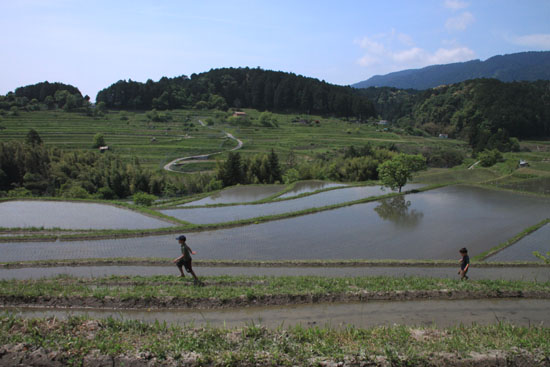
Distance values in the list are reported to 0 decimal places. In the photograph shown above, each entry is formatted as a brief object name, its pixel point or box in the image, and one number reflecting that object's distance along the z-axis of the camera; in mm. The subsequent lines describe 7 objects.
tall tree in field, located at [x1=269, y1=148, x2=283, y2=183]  37875
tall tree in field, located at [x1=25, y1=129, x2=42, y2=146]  39353
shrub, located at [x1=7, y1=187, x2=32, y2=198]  26934
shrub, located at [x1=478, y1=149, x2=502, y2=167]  46731
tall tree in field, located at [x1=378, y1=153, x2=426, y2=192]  27391
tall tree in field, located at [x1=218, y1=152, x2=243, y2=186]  36312
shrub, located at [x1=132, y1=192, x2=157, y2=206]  25375
